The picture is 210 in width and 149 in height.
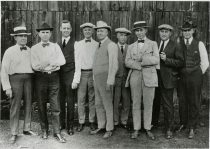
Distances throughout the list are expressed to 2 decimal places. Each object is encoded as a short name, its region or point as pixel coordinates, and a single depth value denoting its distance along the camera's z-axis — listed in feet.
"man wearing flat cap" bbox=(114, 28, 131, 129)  19.25
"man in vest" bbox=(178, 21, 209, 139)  18.31
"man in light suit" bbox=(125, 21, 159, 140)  17.67
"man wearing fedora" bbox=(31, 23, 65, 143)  17.67
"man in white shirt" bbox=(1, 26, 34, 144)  17.60
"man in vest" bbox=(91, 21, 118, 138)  17.88
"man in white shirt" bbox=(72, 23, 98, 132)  19.07
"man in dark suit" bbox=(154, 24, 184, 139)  18.12
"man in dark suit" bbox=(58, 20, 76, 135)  18.89
